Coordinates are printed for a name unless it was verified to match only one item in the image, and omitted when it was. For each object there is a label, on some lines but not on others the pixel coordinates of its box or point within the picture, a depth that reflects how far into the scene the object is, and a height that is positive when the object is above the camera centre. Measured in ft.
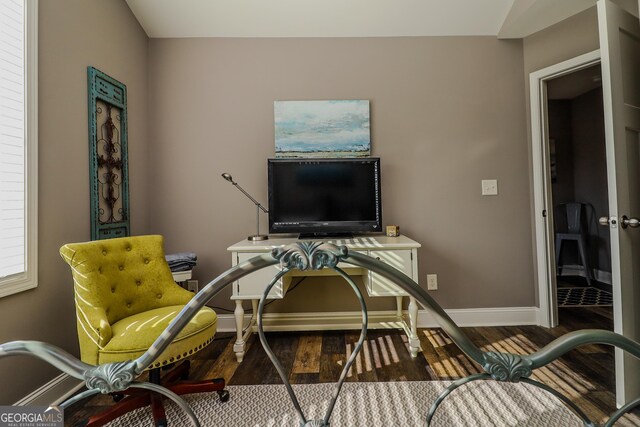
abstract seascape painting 8.02 +2.46
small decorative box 7.67 -0.33
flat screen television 7.61 +0.59
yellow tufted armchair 4.26 -1.40
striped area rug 4.55 -3.01
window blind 4.49 +1.38
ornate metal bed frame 1.62 -0.68
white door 4.57 +0.46
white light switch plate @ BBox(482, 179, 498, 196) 8.17 +0.78
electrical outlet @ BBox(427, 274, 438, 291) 8.13 -1.73
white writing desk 6.46 -1.21
